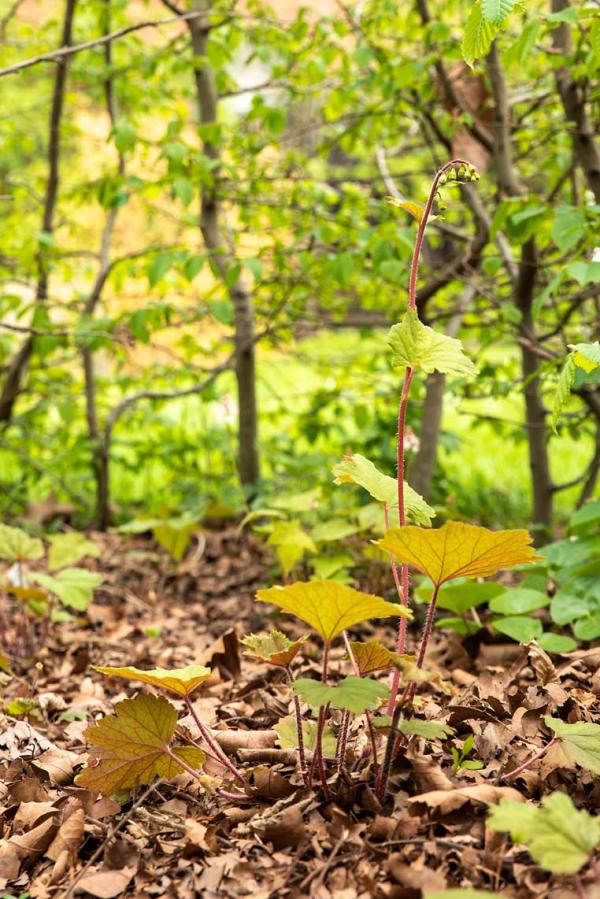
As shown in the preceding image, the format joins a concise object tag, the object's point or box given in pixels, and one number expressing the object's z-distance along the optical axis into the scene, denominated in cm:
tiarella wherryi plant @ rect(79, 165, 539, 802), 120
